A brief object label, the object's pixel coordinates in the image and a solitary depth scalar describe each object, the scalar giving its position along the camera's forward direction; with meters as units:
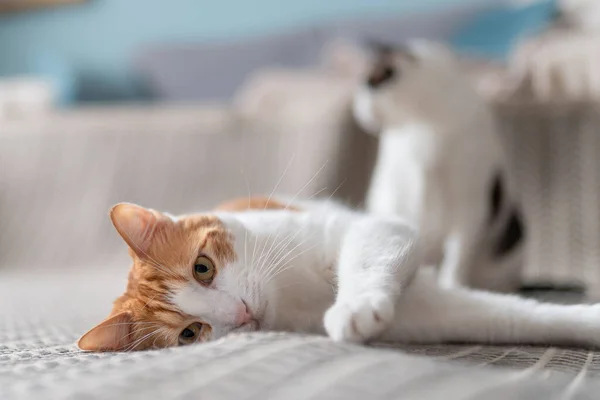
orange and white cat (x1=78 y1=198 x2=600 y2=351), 0.80
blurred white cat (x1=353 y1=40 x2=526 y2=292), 1.42
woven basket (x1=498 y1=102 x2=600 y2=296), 1.67
